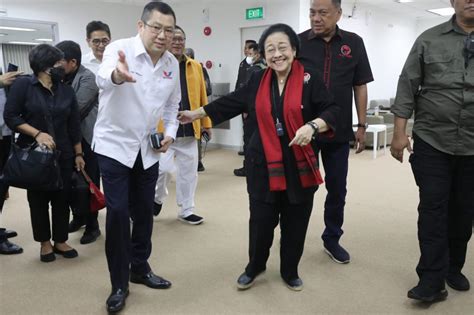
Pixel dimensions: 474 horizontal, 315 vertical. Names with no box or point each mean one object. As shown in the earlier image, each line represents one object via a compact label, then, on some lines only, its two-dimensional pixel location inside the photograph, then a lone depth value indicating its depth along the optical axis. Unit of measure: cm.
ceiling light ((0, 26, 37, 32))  763
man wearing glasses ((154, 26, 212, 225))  340
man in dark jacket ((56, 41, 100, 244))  291
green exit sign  689
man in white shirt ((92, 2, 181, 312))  199
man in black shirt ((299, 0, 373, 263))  253
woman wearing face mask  258
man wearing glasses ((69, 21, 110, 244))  300
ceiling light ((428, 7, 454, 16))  944
